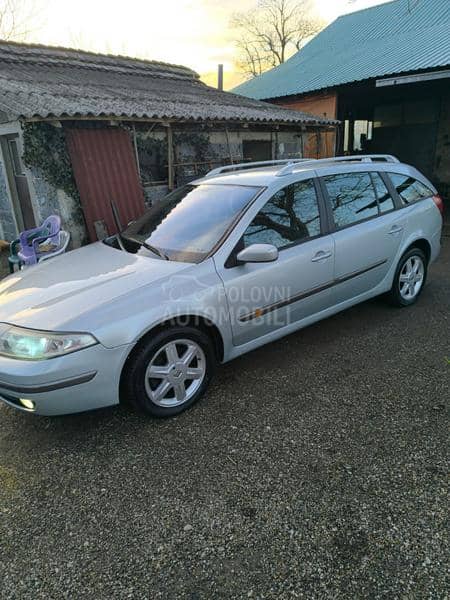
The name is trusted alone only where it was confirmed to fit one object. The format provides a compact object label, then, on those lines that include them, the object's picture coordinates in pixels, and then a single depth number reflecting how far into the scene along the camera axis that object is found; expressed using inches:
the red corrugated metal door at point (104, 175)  240.2
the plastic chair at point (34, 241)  201.1
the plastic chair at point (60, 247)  195.9
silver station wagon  93.5
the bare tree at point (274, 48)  1443.2
